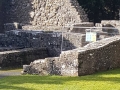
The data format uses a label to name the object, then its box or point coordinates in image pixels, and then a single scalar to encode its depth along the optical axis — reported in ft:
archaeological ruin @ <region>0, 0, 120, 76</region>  43.70
